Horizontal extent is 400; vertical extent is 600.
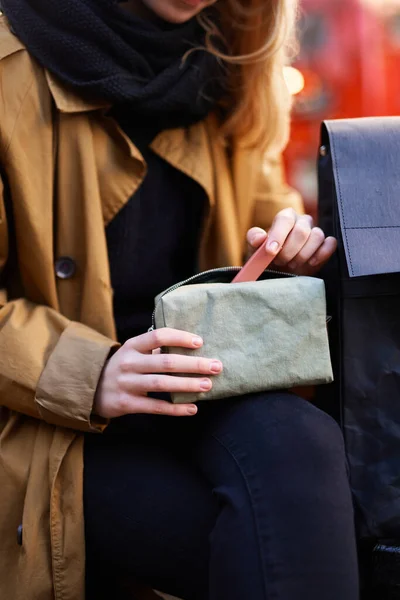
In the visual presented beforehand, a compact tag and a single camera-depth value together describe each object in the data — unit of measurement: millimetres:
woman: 1519
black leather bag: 1633
